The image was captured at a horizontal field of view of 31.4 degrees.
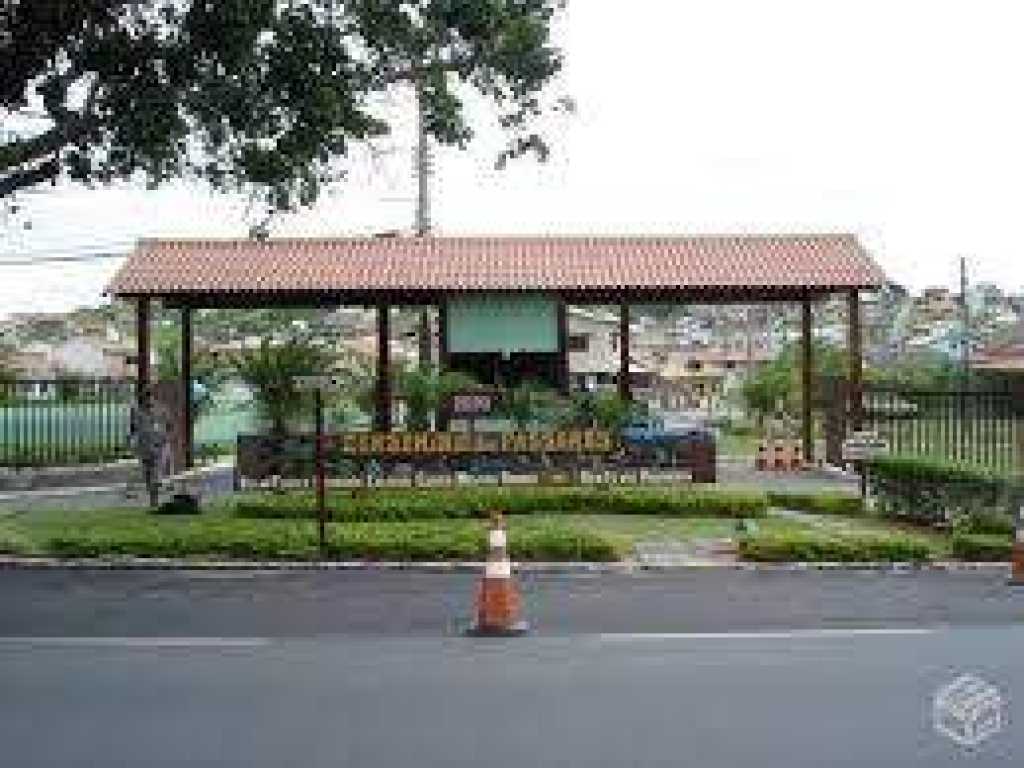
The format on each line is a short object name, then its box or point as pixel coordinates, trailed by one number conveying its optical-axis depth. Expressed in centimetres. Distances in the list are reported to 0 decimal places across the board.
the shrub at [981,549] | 1886
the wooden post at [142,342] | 3184
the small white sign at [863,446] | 2761
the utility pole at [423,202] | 4203
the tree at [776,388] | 4238
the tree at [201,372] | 3428
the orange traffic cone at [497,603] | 1356
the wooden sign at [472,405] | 2922
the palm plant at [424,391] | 2956
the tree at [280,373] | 2795
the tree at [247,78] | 1770
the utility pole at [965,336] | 5812
